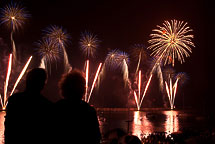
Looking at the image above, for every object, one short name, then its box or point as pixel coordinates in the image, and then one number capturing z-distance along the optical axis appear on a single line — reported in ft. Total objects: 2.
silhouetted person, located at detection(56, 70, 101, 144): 10.01
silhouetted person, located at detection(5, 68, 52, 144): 10.32
